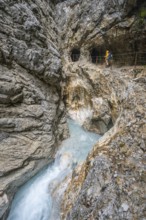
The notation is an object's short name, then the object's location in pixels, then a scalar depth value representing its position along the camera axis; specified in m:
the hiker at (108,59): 12.74
